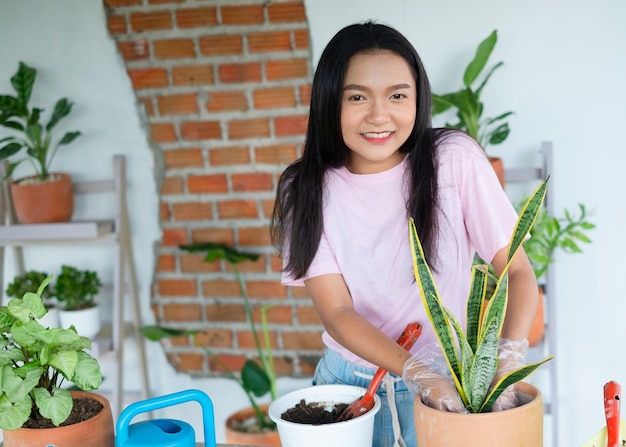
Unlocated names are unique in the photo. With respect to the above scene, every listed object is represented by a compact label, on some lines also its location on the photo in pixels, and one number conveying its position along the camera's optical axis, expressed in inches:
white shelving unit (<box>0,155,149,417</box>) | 100.9
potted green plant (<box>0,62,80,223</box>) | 98.4
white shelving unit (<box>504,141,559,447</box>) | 93.5
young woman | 51.4
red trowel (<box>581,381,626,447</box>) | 37.6
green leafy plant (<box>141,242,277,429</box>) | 100.0
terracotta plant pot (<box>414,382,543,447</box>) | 35.6
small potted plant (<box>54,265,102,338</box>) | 103.0
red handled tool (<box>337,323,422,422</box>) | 45.7
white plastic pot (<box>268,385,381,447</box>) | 40.8
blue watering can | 40.9
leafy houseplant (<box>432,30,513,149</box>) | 88.4
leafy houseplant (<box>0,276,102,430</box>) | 41.3
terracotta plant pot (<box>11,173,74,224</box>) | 100.8
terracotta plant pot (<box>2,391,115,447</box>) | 41.8
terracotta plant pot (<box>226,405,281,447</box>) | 99.3
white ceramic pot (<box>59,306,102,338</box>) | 103.3
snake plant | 38.4
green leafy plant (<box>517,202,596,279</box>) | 90.0
